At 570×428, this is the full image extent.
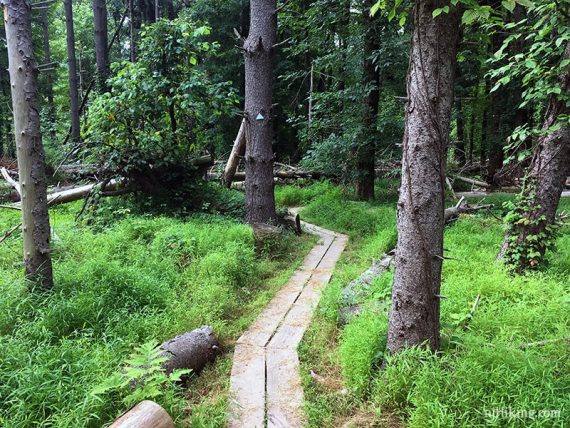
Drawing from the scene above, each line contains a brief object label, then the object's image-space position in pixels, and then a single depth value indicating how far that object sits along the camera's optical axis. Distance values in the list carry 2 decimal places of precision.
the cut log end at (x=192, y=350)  3.22
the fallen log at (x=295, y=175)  13.07
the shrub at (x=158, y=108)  7.51
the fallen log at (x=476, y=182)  11.70
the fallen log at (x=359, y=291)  4.04
